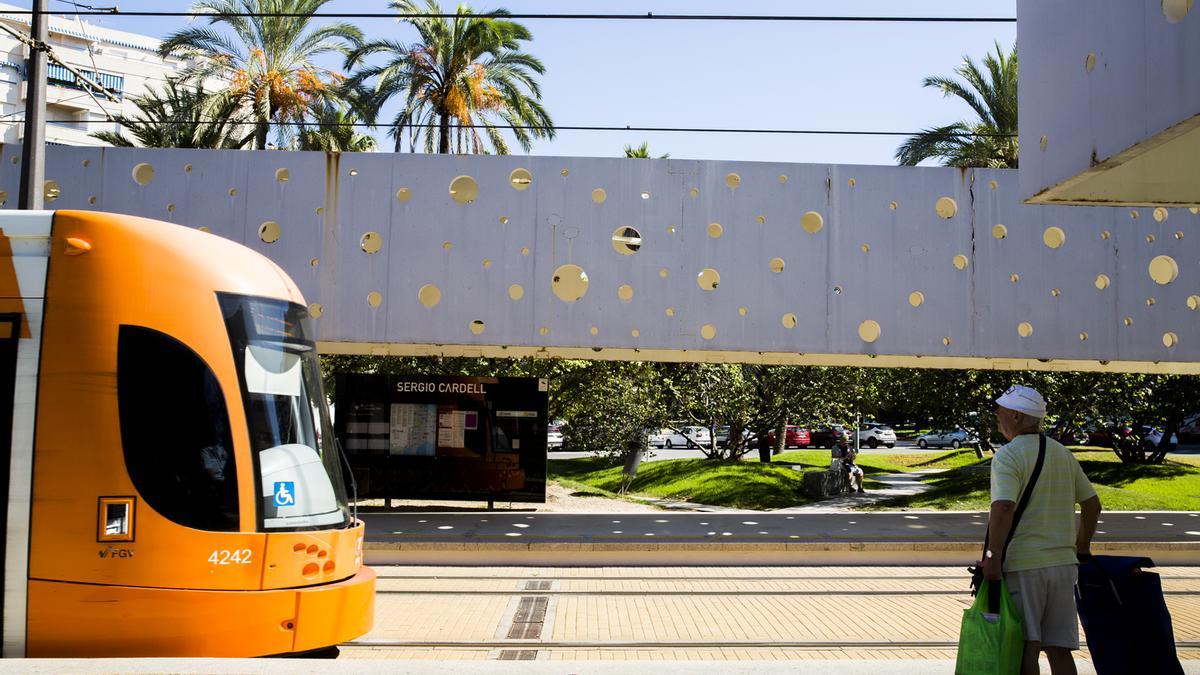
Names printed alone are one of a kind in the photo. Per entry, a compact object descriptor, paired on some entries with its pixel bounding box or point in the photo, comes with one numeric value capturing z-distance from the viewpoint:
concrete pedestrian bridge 14.31
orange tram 5.82
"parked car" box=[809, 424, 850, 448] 46.38
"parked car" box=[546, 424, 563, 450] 49.33
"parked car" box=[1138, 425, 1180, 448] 38.05
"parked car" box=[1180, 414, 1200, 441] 45.54
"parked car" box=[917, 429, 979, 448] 47.69
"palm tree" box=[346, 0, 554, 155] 23.38
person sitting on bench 24.02
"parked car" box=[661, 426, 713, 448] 49.78
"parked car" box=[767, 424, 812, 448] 47.94
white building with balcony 59.97
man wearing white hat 4.71
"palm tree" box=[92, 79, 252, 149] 23.05
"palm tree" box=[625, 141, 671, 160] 34.66
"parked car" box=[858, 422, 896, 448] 49.75
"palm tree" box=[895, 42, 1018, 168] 22.41
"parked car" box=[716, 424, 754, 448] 29.95
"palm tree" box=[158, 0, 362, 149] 23.08
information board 16.91
